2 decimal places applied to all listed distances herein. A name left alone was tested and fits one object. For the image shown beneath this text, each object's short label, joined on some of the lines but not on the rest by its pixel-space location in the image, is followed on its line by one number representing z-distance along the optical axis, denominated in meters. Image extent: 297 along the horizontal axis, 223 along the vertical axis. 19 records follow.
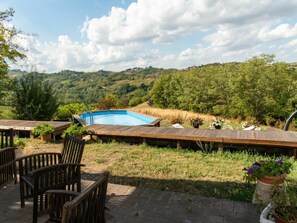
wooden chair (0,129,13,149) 3.70
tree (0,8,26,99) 9.51
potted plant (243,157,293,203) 3.03
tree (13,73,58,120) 10.00
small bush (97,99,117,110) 18.17
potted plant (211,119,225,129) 8.61
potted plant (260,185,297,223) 1.94
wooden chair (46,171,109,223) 1.42
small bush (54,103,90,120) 13.34
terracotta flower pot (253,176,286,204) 3.02
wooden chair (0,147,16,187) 3.10
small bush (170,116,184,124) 11.30
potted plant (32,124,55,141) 6.84
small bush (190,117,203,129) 9.21
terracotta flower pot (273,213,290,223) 1.93
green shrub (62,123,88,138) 6.48
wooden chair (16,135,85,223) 2.49
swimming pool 15.51
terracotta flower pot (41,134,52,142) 6.93
